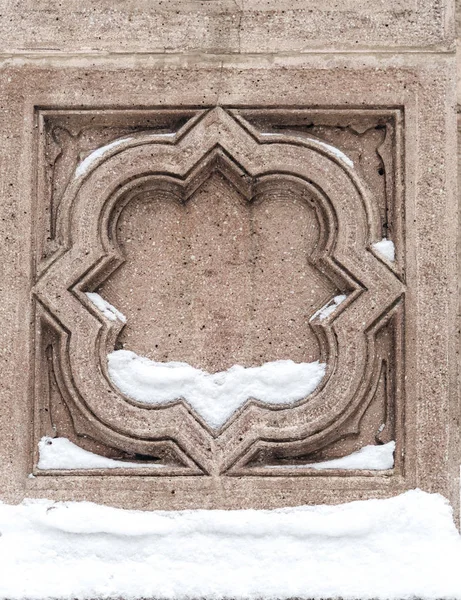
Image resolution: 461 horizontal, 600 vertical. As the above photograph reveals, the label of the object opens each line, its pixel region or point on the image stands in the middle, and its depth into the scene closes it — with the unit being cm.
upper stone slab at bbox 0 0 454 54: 234
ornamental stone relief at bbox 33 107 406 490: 229
